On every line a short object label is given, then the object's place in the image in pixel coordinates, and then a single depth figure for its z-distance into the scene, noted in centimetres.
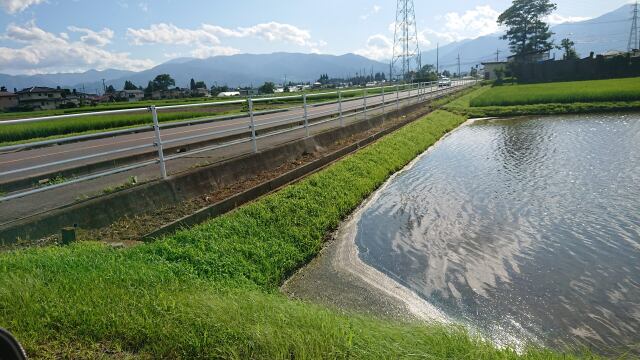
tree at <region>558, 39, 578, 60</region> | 6855
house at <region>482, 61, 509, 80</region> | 7724
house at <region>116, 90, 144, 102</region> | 8188
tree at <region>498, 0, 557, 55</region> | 7381
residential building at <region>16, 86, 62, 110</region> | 6387
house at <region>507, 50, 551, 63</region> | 7163
